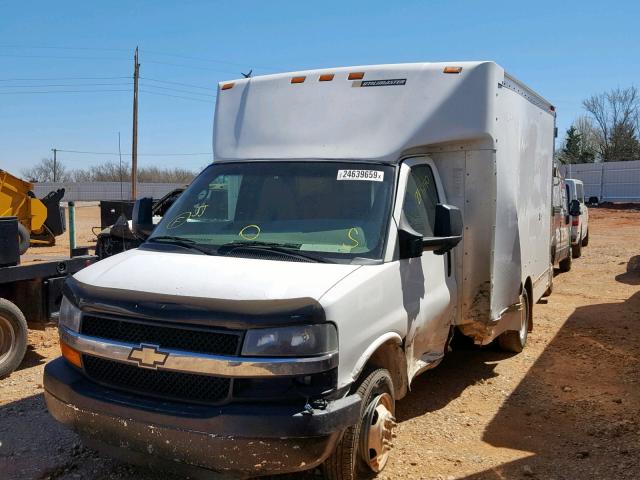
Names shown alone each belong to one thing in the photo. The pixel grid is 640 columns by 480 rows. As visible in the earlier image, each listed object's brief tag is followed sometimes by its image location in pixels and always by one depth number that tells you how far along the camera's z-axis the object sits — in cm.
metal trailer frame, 656
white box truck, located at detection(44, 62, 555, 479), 329
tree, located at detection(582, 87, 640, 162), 5622
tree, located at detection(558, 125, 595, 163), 5641
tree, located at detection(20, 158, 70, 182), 8681
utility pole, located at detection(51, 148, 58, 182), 8719
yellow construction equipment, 1672
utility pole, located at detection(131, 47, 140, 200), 3288
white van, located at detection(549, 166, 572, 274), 1131
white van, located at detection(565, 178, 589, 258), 1564
